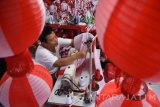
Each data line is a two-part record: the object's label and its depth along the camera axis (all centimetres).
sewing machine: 278
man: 318
